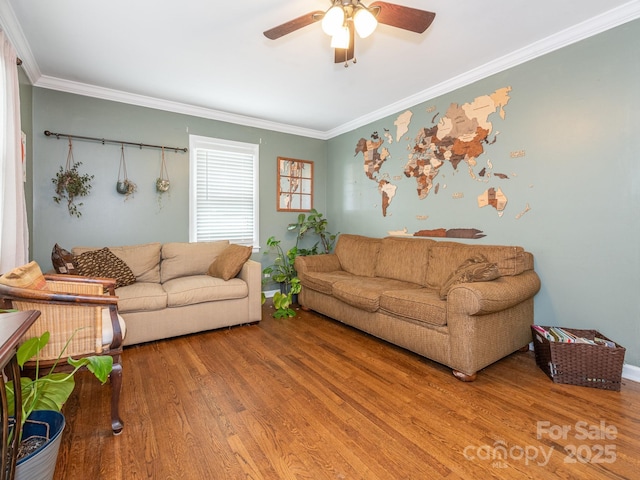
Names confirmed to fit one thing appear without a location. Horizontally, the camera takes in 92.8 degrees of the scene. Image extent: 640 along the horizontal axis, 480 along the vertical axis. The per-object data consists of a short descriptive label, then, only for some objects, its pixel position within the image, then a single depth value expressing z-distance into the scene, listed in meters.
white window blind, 4.04
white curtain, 2.01
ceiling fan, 1.69
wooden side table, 0.83
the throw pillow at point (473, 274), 2.36
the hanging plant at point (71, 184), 3.19
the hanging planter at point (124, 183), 3.49
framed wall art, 4.72
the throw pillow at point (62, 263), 2.64
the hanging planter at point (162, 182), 3.72
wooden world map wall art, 2.93
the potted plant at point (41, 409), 1.10
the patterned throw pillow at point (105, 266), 2.85
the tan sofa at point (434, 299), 2.20
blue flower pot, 1.06
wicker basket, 2.04
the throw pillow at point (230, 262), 3.35
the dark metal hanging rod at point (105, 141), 3.19
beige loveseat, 2.82
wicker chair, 1.49
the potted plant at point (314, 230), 4.71
